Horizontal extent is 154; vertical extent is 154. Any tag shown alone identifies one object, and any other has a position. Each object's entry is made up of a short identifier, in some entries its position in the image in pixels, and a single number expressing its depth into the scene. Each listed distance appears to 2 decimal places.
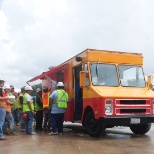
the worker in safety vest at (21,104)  8.26
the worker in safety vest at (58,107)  7.86
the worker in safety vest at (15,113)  9.76
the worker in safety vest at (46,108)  8.75
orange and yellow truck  6.96
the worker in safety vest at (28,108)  7.72
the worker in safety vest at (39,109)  9.05
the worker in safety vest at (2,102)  6.59
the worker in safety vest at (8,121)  7.53
